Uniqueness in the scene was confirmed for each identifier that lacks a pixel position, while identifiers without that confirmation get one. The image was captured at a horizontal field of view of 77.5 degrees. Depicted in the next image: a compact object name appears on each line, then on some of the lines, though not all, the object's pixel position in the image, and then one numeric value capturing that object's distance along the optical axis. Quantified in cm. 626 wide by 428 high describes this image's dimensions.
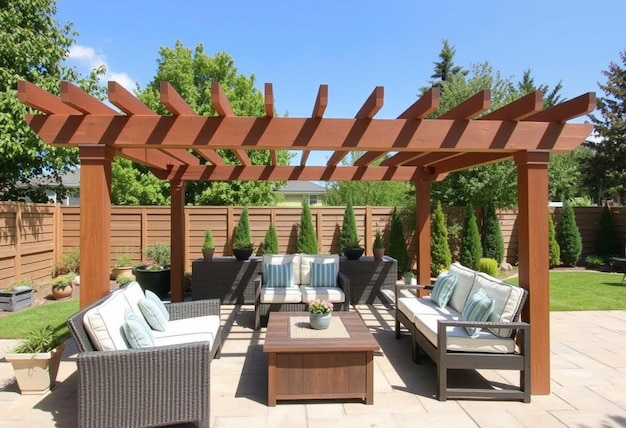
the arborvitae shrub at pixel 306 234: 980
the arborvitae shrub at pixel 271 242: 966
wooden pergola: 360
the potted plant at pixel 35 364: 342
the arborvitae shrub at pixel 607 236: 1180
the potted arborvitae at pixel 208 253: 720
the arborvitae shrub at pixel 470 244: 1026
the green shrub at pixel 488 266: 950
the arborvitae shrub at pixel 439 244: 987
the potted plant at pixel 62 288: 755
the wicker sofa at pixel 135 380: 277
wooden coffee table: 332
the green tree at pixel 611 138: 1535
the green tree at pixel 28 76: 758
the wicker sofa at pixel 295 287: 565
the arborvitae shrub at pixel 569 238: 1149
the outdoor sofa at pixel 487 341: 341
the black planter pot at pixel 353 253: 743
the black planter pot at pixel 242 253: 724
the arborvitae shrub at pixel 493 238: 1073
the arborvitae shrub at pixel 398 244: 988
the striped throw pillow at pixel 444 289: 484
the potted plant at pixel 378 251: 754
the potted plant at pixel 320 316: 385
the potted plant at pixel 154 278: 745
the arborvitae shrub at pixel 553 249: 1118
